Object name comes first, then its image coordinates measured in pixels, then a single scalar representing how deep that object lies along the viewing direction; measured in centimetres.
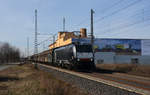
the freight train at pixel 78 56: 2331
